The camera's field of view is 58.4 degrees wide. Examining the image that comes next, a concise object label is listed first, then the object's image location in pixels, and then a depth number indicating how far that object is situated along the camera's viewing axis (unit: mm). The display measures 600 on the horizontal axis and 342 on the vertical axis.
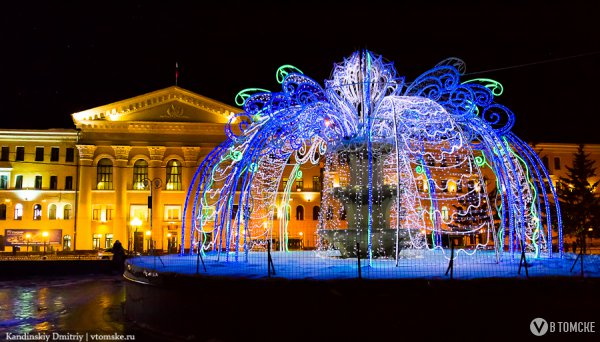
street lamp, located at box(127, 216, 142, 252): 49109
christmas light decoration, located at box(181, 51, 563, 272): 16547
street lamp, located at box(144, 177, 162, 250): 59312
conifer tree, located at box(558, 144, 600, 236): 44469
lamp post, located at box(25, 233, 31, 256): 55312
